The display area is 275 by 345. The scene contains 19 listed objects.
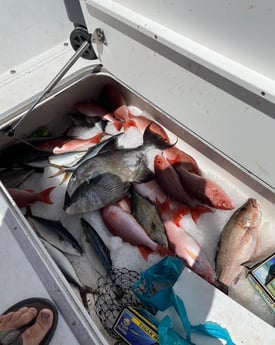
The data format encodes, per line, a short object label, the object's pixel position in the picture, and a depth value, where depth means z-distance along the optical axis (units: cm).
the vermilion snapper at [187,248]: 139
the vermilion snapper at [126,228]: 146
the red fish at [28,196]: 159
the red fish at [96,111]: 184
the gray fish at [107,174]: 158
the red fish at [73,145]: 180
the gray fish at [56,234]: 151
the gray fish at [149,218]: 148
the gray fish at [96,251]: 147
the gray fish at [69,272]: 139
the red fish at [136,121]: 176
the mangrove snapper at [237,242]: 137
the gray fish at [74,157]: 173
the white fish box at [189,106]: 87
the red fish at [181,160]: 164
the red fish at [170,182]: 157
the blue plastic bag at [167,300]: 110
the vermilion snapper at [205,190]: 152
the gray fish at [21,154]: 171
